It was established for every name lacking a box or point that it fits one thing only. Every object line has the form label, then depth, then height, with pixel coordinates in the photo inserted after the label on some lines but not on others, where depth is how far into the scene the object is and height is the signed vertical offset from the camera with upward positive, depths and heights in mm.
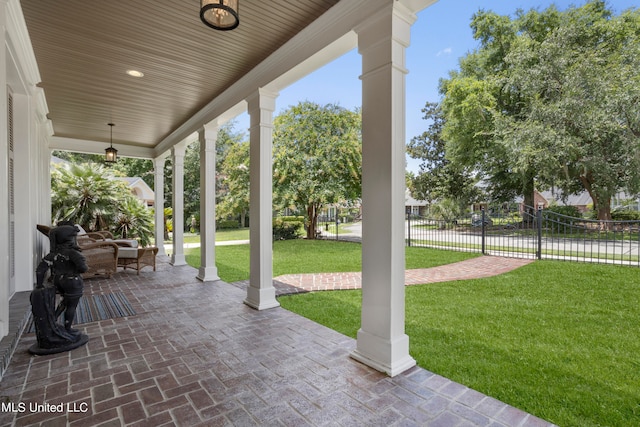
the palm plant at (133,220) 9977 -282
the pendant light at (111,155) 7273 +1277
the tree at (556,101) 11891 +4521
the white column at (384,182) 2547 +232
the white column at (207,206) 5969 +95
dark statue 2924 -745
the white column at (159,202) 9335 +268
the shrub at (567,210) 16759 -30
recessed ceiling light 4238 +1842
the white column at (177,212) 7683 -19
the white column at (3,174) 2553 +311
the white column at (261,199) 4320 +163
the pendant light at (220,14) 2064 +1328
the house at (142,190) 20506 +1380
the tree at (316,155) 11578 +2008
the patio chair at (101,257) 5941 -853
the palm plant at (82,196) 9047 +441
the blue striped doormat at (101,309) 3939 -1305
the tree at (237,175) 12602 +1456
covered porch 2604 +1617
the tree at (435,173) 21531 +2570
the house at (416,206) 36531 +477
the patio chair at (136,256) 6773 -961
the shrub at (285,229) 13750 -808
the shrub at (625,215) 16284 -305
